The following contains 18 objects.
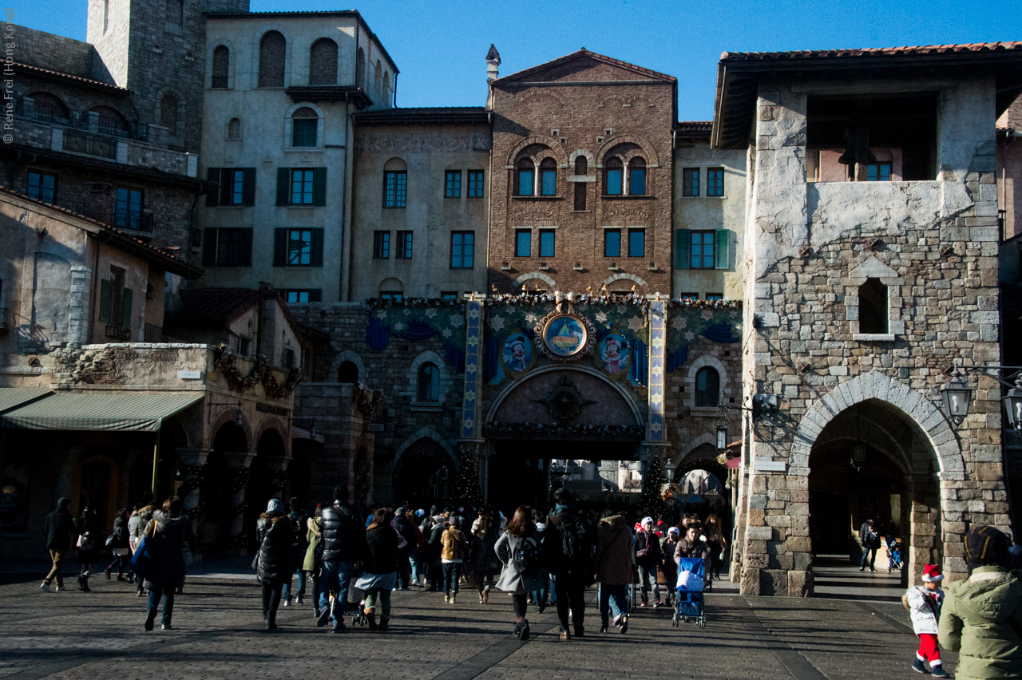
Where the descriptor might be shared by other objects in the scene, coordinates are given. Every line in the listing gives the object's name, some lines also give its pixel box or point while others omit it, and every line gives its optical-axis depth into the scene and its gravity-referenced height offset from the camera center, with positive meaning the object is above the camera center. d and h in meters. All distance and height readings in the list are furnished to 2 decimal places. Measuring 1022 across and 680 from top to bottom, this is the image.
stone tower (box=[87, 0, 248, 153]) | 41.56 +13.28
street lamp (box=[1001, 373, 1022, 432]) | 14.04 +0.11
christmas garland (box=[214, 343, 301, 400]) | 22.72 +0.39
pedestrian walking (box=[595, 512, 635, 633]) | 13.39 -2.07
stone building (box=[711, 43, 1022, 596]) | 20.22 +2.39
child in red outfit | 11.51 -2.32
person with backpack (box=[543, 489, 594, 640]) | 12.66 -1.92
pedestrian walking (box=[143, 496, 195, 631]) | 12.20 -1.93
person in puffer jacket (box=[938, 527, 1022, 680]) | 6.09 -1.21
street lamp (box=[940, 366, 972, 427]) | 15.35 +0.20
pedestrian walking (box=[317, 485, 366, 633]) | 12.67 -1.85
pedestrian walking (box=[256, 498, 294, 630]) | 12.48 -1.97
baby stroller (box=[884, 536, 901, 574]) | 29.00 -3.91
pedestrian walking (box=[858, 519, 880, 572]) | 27.97 -3.50
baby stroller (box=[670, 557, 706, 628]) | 14.98 -2.68
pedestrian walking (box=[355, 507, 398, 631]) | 12.63 -1.97
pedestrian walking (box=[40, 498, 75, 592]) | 16.80 -2.36
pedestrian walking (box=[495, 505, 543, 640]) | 12.43 -1.92
